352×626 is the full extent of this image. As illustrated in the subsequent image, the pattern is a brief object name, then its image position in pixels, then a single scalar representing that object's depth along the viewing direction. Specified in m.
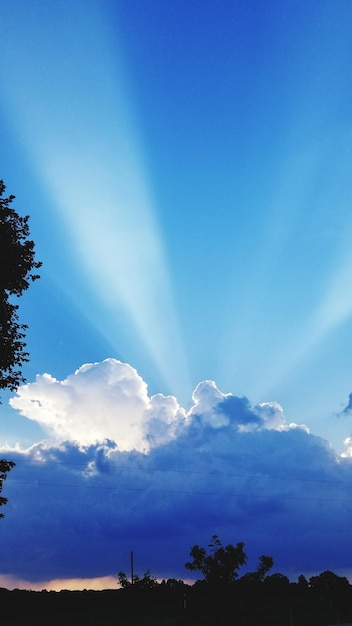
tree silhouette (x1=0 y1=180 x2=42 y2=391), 22.70
